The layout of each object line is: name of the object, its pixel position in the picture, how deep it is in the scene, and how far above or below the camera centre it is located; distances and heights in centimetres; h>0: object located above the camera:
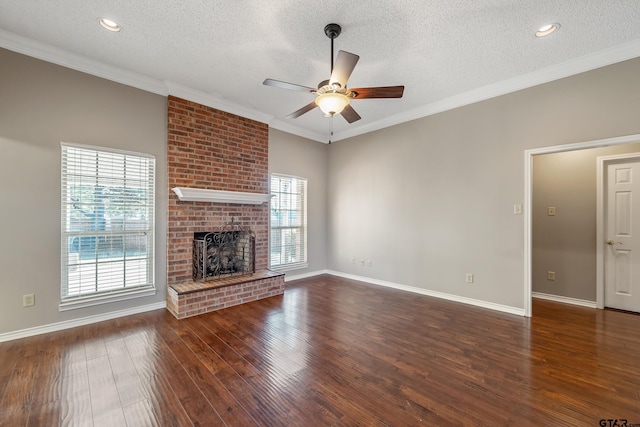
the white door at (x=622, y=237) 355 -29
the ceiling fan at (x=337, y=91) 224 +114
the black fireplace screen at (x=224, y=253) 394 -64
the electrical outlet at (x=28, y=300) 276 -94
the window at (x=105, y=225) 302 -15
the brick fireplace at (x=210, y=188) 366 +42
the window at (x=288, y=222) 513 -16
